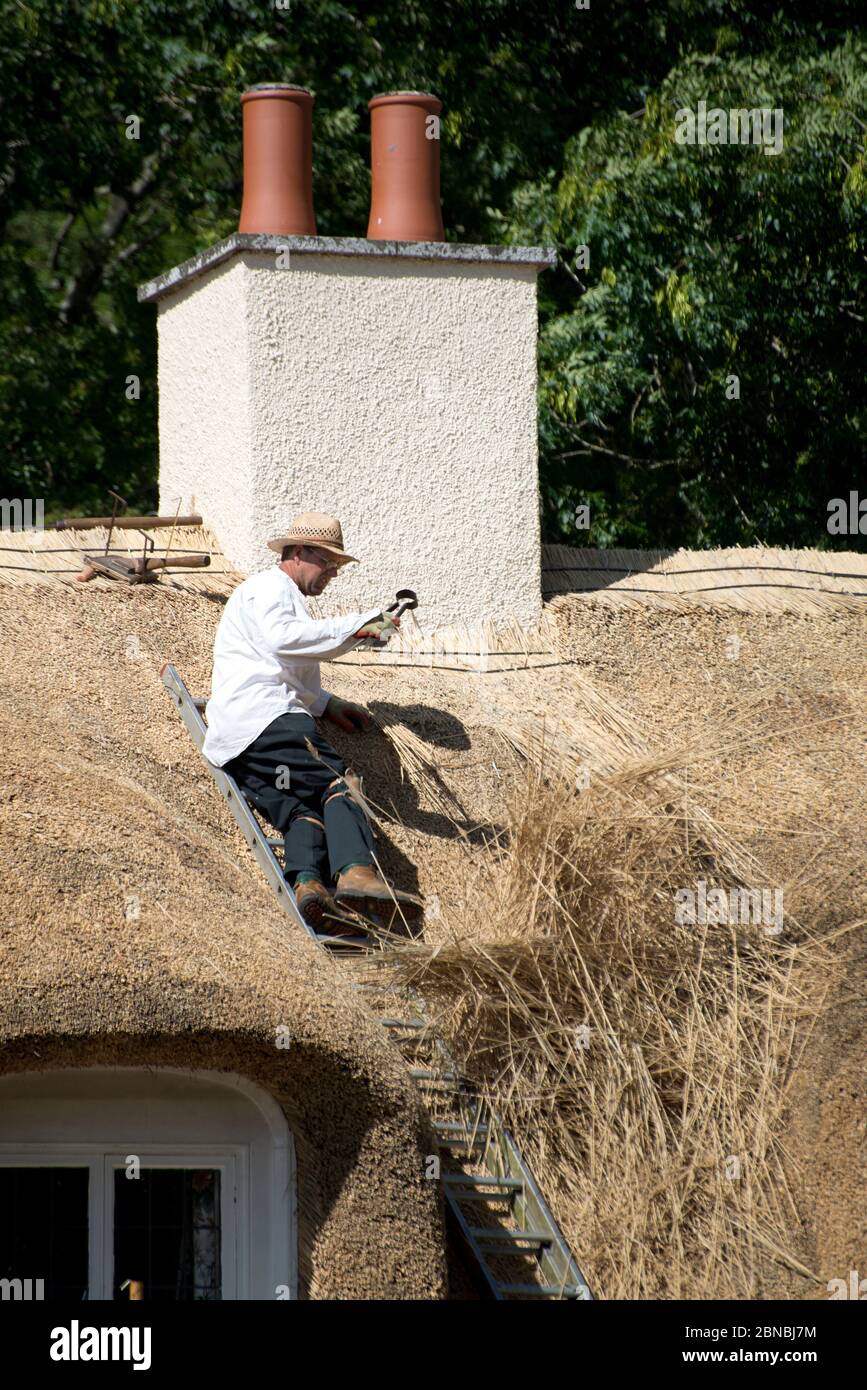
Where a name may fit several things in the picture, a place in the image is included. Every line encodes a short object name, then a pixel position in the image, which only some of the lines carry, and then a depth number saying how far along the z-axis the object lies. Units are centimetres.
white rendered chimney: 1825
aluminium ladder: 1152
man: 1358
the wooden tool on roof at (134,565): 1762
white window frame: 1120
